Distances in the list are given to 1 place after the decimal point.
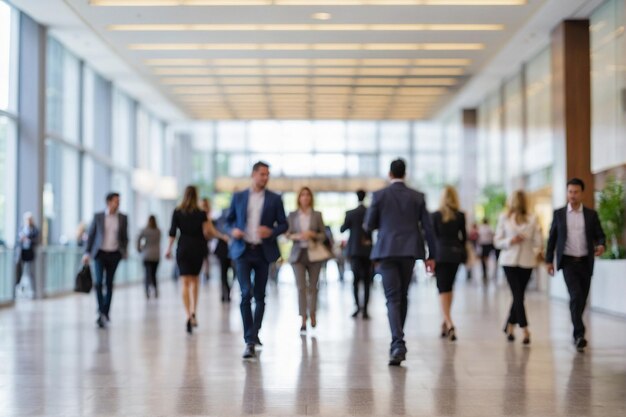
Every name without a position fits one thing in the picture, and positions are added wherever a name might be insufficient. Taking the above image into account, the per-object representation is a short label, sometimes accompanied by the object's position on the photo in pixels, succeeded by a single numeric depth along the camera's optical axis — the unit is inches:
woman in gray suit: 419.8
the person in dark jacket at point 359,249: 495.5
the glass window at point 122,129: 1041.5
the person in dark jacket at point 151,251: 700.0
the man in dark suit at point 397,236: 314.5
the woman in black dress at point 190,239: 418.6
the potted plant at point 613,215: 568.1
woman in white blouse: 383.2
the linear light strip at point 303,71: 812.0
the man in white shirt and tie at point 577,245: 359.3
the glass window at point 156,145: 1269.7
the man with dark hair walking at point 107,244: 465.7
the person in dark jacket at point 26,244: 666.2
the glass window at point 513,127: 933.2
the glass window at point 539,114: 797.9
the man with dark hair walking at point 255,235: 335.9
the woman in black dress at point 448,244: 388.2
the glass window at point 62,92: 781.9
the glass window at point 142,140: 1146.0
